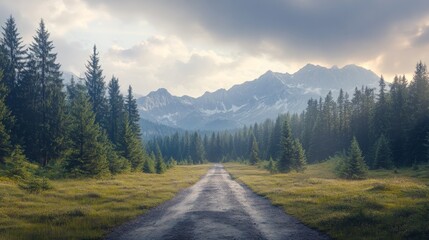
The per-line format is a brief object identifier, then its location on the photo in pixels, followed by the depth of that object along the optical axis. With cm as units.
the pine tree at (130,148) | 5553
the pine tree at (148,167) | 6406
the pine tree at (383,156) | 5812
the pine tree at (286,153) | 5731
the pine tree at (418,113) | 5888
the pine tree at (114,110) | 6319
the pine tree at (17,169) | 3259
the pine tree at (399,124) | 6316
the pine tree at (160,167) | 6135
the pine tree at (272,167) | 5903
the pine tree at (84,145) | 4044
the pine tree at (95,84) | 6231
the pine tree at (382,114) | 7052
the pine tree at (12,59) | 4900
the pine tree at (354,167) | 4150
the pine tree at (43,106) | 4919
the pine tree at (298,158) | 5788
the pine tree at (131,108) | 7127
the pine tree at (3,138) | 3853
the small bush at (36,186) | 2636
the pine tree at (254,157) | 9879
